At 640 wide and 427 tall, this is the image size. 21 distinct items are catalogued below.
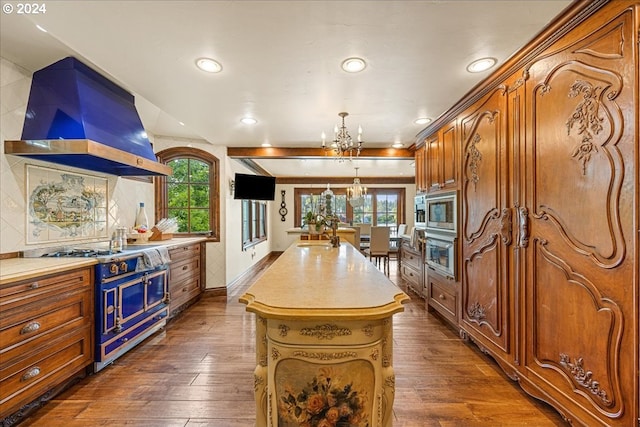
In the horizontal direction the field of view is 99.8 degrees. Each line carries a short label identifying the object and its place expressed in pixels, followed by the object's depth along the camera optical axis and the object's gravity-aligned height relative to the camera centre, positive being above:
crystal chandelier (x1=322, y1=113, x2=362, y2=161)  2.82 +0.75
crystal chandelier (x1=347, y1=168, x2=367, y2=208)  7.37 +0.56
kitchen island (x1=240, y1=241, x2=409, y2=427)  1.08 -0.62
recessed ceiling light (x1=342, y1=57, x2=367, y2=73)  1.93 +1.09
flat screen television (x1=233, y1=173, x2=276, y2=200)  4.85 +0.50
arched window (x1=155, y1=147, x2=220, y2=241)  4.26 +0.35
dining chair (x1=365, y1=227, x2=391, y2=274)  5.89 -0.65
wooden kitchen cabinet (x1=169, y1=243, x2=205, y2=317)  3.39 -0.85
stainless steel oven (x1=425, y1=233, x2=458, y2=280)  2.87 -0.48
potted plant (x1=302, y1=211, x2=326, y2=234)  3.05 -0.11
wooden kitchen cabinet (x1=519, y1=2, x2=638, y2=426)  1.27 -0.06
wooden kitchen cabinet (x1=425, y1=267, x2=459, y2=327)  2.92 -0.98
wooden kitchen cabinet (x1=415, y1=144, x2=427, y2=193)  3.74 +0.63
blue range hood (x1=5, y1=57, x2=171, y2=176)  2.09 +0.79
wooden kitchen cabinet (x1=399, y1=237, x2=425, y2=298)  3.82 -0.81
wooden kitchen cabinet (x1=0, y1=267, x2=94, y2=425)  1.59 -0.81
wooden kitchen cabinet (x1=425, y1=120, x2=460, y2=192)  2.88 +0.63
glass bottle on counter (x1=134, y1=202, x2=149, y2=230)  3.55 -0.05
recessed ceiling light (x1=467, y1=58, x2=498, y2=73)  1.99 +1.12
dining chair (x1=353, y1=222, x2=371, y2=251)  7.57 -0.56
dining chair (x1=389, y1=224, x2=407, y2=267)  7.75 -0.81
